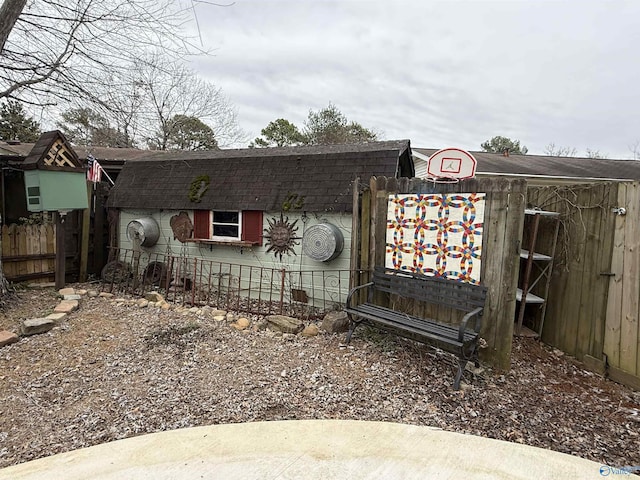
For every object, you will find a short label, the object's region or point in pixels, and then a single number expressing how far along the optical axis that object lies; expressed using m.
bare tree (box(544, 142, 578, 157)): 30.91
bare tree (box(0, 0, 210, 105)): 5.11
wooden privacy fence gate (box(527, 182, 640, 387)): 3.30
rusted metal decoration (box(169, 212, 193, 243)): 6.91
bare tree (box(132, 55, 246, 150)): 16.92
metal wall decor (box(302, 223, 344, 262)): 5.34
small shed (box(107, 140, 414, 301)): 5.61
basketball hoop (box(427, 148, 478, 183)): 3.98
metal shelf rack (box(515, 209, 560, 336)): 4.28
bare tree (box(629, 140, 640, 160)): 29.94
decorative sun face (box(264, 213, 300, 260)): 6.04
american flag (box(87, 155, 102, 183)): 6.86
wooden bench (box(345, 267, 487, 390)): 3.32
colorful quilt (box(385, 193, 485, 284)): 3.75
